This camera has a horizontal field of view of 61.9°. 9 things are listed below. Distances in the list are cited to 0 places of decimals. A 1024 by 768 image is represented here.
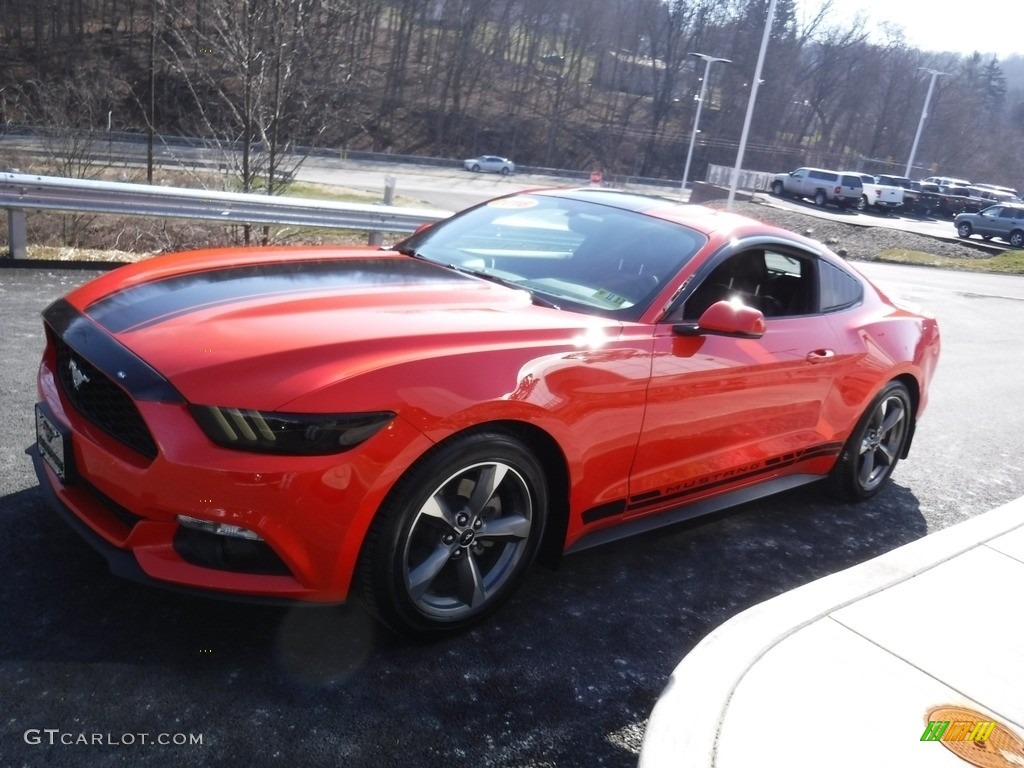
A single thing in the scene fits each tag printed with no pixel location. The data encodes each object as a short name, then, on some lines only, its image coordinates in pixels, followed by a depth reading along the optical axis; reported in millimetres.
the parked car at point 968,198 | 48156
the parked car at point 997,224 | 34031
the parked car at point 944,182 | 52781
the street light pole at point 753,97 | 29778
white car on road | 55062
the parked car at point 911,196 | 47000
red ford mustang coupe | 2549
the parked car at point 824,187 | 42531
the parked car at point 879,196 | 44281
